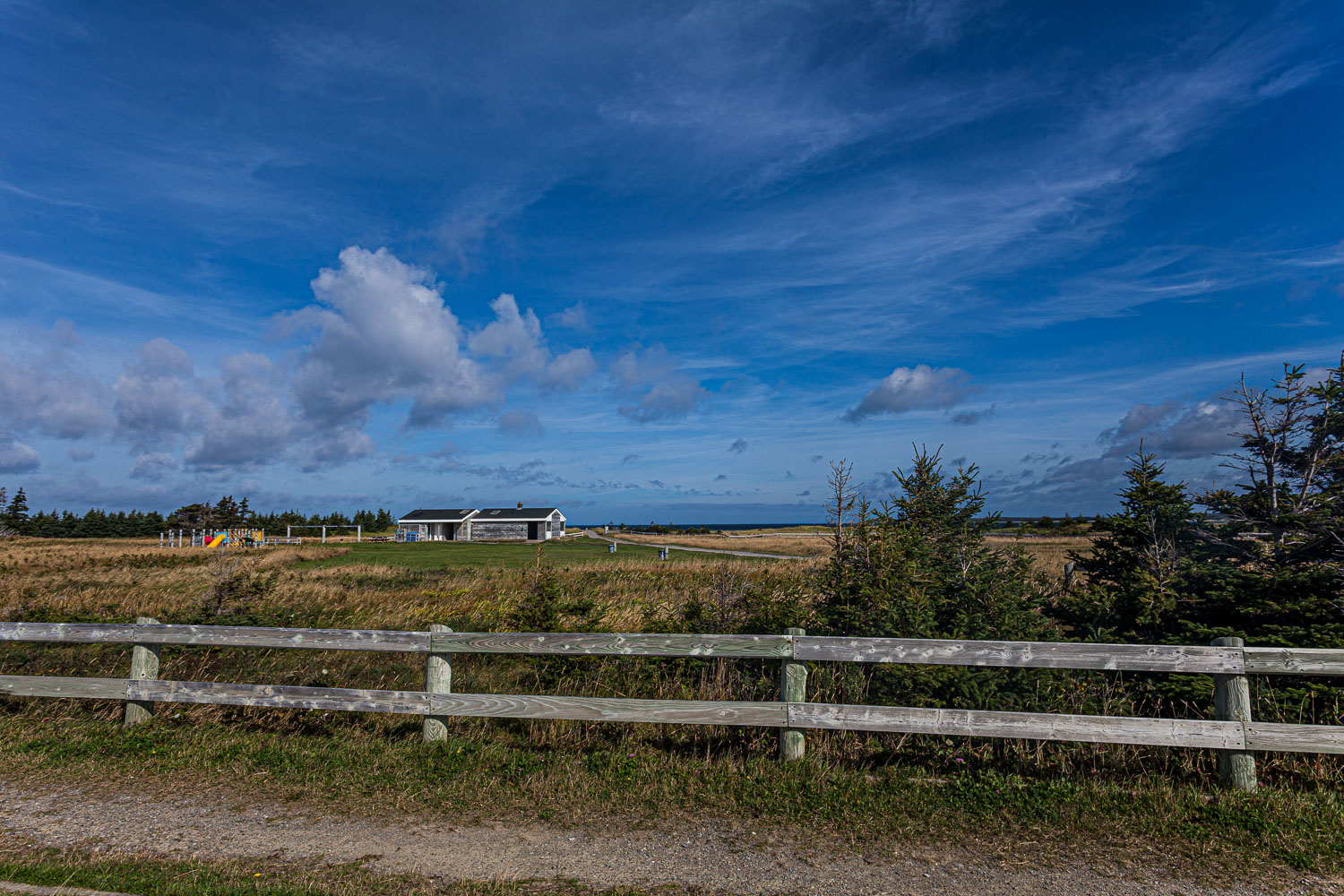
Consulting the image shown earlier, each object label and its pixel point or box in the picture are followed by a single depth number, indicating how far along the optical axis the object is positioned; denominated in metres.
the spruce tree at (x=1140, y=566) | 8.41
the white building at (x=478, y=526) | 85.38
